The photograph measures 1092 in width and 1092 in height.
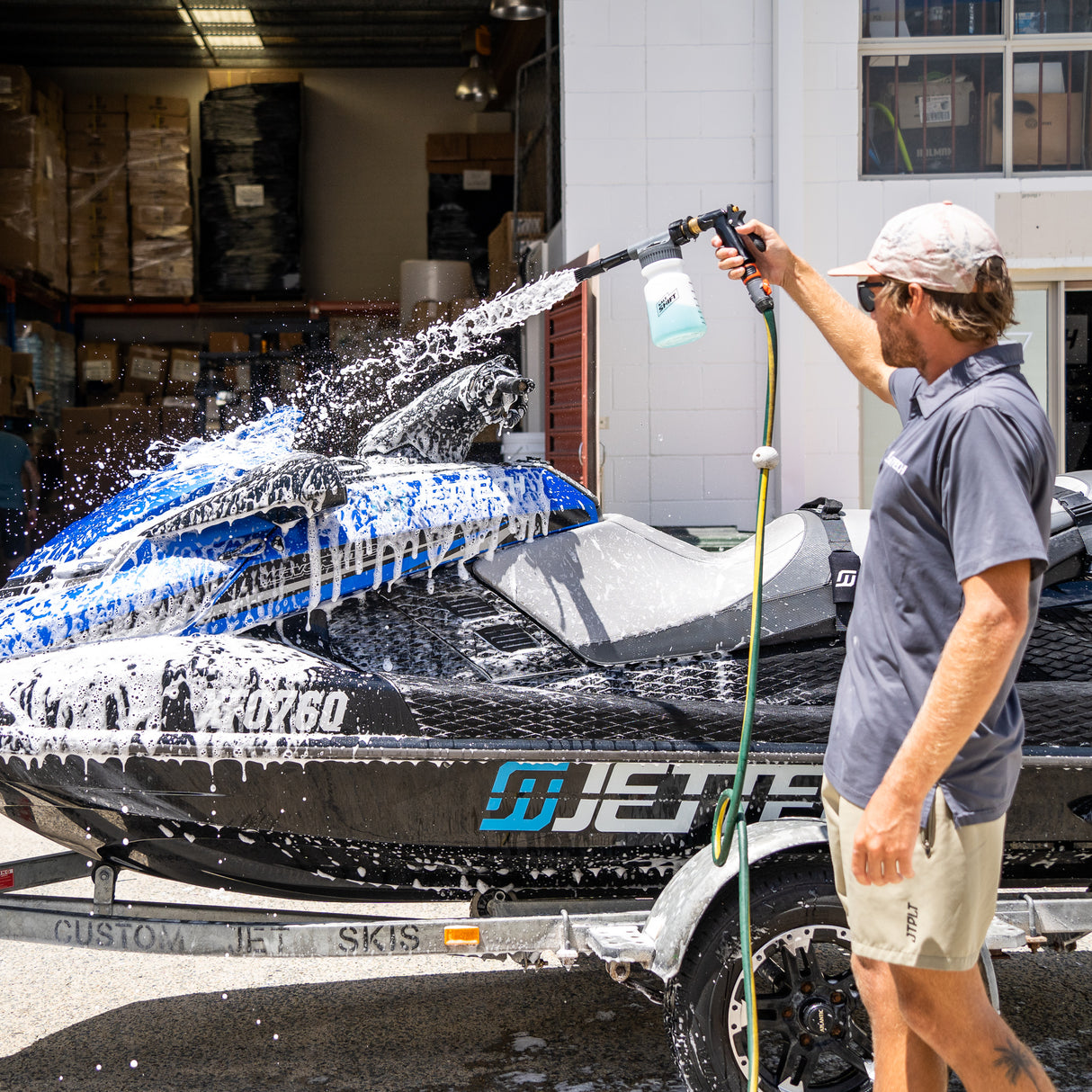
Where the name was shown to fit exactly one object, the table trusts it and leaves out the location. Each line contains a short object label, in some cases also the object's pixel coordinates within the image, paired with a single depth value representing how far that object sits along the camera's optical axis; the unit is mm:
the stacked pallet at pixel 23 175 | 9836
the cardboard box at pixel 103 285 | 11062
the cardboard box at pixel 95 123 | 10844
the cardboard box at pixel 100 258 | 10984
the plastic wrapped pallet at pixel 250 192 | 11242
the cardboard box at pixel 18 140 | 9883
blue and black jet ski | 2527
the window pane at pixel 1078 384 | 7527
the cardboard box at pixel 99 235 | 10914
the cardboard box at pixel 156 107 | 10898
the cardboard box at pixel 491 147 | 10922
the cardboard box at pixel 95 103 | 10859
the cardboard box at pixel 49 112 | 10172
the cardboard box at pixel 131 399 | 10797
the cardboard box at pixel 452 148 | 10969
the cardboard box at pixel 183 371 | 10977
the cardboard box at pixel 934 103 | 7547
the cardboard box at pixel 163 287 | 11047
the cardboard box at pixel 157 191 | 10820
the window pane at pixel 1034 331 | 7527
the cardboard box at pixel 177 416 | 10852
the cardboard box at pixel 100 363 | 11312
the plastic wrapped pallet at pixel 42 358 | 10531
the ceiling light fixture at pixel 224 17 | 10906
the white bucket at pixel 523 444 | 8109
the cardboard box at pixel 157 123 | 10844
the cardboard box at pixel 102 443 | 10531
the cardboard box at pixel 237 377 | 10398
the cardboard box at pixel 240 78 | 11547
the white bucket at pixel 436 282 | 9453
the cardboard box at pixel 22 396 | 10031
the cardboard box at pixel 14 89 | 9766
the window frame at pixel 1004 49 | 7477
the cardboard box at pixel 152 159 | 10812
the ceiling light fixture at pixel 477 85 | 10734
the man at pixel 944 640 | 1767
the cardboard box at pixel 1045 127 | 7551
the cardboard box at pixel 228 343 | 10711
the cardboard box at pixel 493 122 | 11070
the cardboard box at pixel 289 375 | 10445
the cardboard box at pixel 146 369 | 11062
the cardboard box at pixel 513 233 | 8570
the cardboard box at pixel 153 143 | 10820
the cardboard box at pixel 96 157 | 10797
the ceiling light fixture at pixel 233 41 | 11641
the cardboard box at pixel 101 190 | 10797
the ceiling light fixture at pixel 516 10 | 8367
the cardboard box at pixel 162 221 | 10883
